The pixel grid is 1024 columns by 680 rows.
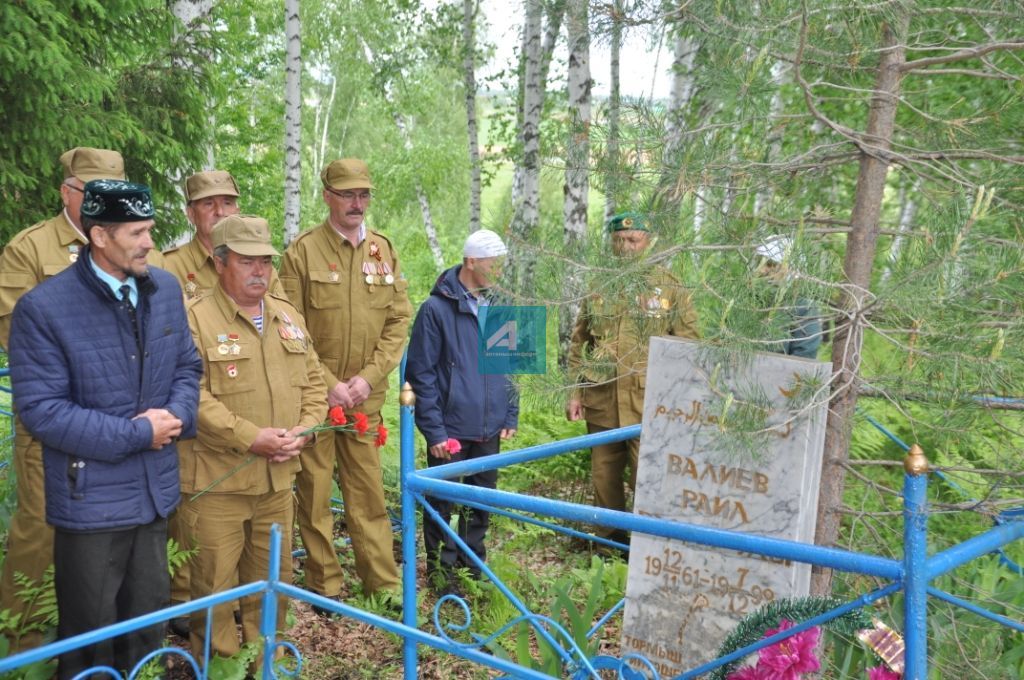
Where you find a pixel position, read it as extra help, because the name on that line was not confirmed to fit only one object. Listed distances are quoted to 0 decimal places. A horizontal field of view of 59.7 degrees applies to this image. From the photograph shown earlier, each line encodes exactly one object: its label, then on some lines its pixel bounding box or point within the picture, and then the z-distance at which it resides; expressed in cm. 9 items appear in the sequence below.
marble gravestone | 259
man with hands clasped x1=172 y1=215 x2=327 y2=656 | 362
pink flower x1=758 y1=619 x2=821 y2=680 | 233
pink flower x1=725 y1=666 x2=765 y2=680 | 239
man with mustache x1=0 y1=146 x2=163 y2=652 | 353
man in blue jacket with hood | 469
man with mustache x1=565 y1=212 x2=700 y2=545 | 292
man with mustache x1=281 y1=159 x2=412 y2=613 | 455
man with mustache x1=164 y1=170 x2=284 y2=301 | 420
